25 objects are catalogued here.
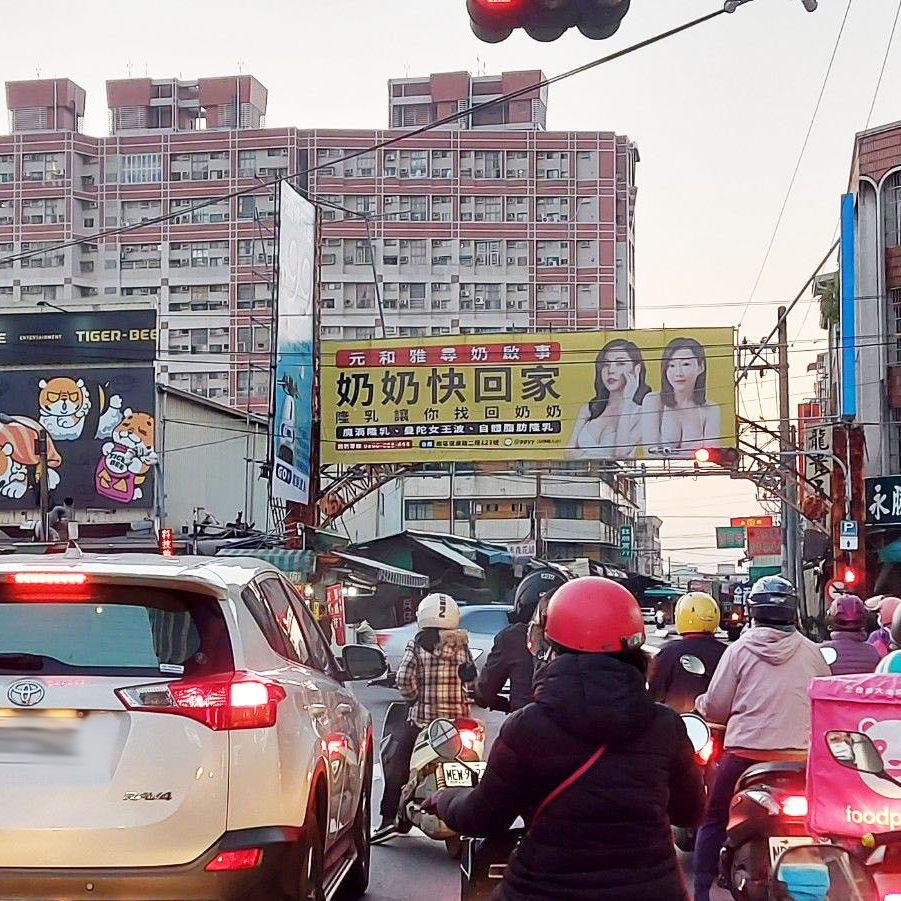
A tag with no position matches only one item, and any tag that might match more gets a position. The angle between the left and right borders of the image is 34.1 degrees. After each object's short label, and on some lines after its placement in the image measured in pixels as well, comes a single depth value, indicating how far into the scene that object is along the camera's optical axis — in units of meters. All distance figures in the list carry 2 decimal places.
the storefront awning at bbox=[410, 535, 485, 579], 50.00
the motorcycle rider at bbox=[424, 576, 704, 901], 3.61
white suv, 4.86
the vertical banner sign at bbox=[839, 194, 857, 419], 32.91
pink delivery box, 4.55
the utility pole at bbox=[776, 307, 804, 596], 34.16
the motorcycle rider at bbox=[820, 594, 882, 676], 9.18
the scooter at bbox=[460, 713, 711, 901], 4.15
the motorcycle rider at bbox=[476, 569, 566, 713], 8.81
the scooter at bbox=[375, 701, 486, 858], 8.38
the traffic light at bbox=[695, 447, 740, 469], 32.34
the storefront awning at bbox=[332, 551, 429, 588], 40.41
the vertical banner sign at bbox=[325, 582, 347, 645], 26.81
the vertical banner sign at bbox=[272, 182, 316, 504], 32.53
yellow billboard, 36.69
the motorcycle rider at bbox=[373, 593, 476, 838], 9.48
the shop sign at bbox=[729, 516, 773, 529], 69.25
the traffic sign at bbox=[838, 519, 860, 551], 29.31
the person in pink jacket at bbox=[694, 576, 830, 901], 6.98
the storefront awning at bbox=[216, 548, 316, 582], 31.34
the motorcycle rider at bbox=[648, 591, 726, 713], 9.05
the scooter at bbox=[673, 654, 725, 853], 7.48
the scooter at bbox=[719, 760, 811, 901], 6.04
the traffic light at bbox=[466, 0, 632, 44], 7.54
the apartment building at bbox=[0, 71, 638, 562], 95.06
